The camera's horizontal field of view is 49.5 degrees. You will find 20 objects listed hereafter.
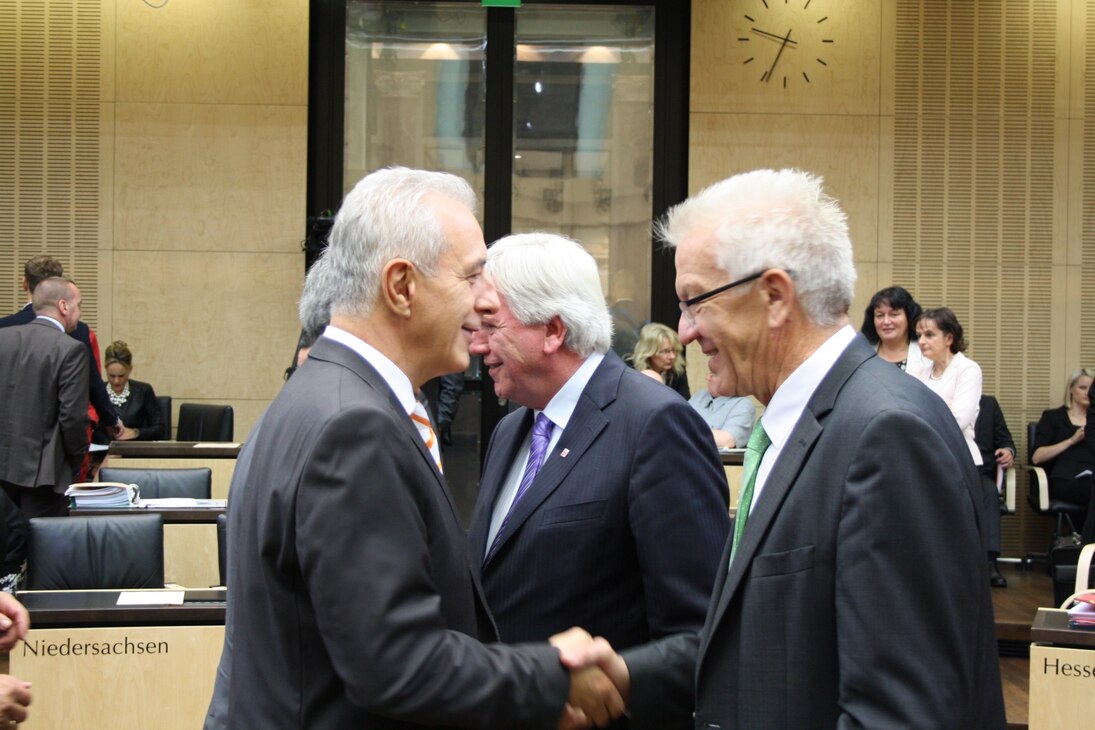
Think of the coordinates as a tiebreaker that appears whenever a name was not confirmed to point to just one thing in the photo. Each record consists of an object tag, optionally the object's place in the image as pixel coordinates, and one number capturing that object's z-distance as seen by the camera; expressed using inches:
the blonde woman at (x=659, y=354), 310.2
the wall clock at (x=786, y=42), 360.8
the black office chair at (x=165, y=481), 230.8
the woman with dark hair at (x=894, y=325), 270.7
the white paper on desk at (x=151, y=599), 147.2
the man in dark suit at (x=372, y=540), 57.4
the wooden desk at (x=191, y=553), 213.5
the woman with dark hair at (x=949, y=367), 272.7
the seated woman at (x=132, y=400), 337.4
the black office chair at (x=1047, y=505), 318.0
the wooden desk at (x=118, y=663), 142.3
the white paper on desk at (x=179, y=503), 213.5
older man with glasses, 57.1
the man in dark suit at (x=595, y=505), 84.4
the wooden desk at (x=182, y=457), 266.7
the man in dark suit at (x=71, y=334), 284.0
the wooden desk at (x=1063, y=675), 141.9
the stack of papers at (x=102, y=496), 210.4
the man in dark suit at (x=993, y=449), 306.7
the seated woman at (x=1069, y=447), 320.5
